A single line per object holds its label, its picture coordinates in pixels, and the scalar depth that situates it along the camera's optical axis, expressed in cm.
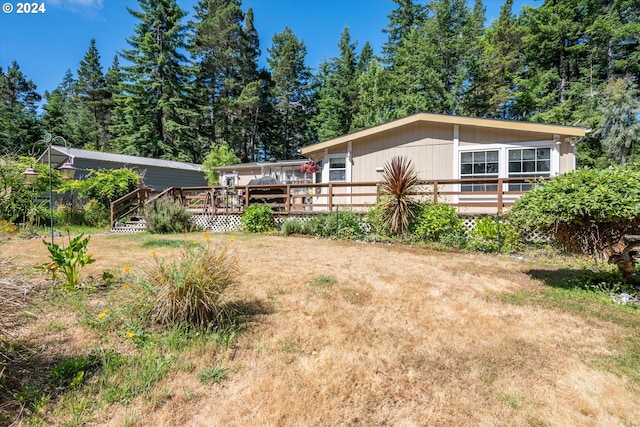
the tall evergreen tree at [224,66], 2738
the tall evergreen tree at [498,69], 2119
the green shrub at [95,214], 1247
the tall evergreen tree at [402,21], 2697
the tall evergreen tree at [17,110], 2480
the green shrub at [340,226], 813
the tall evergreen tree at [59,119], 2886
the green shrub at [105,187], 1218
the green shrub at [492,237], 646
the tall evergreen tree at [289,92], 2988
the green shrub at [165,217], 954
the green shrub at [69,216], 1182
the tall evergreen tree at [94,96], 3209
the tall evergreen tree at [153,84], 2528
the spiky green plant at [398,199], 720
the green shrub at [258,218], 952
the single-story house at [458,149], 841
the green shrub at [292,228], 891
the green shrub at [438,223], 705
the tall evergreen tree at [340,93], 2727
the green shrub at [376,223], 766
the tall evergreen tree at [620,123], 1554
